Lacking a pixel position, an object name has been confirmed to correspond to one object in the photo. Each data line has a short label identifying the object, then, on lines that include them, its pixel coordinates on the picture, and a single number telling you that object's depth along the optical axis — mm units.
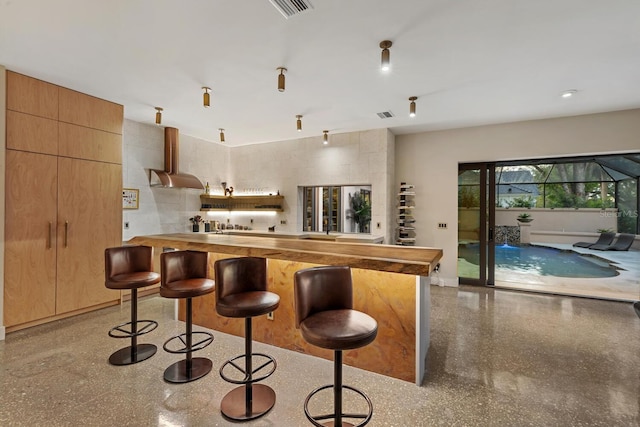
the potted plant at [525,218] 11014
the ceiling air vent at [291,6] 2068
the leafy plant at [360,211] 6781
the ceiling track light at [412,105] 3825
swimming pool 6324
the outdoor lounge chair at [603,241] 9041
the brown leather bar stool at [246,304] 1909
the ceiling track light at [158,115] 4320
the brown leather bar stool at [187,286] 2350
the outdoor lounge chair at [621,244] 8359
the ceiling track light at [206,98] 3467
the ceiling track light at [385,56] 2561
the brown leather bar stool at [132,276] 2570
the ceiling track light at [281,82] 3000
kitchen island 2150
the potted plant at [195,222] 6055
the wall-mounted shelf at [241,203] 6367
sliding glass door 5359
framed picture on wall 4885
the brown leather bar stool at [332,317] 1479
